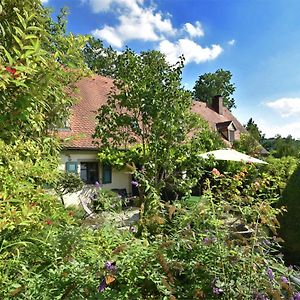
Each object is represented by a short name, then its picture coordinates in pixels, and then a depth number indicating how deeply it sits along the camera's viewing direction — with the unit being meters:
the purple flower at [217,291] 1.64
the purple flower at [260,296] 1.64
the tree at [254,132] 24.98
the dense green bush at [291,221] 5.51
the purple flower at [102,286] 1.54
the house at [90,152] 14.71
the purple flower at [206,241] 1.87
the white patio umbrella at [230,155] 12.01
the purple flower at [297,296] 1.69
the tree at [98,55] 29.25
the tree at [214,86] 52.62
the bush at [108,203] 3.11
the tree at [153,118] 7.86
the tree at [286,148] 23.86
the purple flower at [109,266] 1.59
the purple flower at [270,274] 1.75
